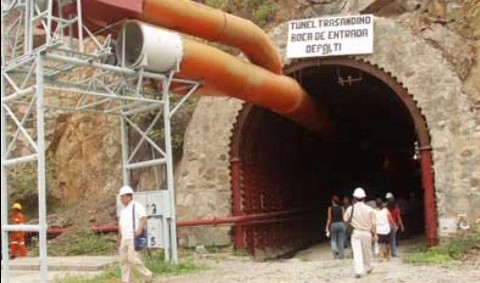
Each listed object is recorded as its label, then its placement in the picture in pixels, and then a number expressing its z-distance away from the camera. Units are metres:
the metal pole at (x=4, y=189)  10.87
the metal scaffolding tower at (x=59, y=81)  10.57
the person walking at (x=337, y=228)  16.77
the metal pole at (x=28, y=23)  10.89
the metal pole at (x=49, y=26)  10.40
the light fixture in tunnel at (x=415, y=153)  27.85
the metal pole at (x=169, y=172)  13.12
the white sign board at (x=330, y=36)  16.47
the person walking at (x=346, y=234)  17.65
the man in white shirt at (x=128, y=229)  10.75
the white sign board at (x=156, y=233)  13.30
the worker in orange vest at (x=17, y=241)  16.59
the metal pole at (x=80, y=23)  10.82
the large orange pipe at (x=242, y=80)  13.20
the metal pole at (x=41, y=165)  10.26
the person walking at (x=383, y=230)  15.16
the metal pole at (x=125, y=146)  14.06
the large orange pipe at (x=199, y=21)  11.74
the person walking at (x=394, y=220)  15.66
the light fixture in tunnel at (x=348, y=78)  17.73
